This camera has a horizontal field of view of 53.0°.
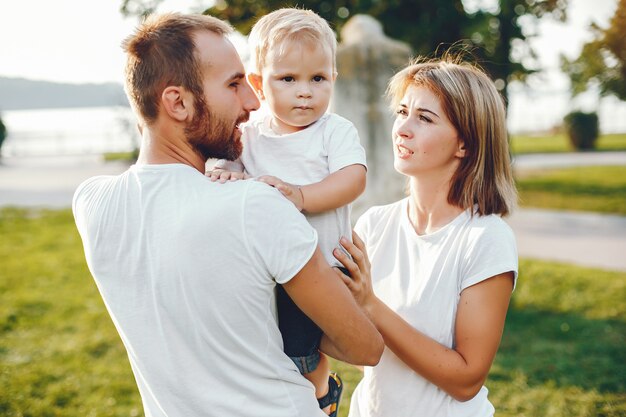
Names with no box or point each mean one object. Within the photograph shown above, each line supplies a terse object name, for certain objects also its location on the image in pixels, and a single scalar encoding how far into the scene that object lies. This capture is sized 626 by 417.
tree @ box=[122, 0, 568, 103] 9.08
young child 2.09
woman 2.06
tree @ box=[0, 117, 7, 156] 8.43
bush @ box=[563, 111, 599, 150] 22.62
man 1.61
